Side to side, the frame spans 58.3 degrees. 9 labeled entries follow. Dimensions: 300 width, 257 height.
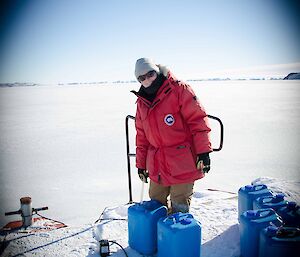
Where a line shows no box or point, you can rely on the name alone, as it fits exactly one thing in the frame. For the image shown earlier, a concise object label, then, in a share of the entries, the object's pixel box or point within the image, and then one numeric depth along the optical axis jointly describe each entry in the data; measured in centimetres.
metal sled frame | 346
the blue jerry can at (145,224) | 241
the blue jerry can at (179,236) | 205
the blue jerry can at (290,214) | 225
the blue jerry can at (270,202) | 241
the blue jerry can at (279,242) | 181
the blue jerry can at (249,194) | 267
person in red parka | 236
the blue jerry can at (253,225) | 212
